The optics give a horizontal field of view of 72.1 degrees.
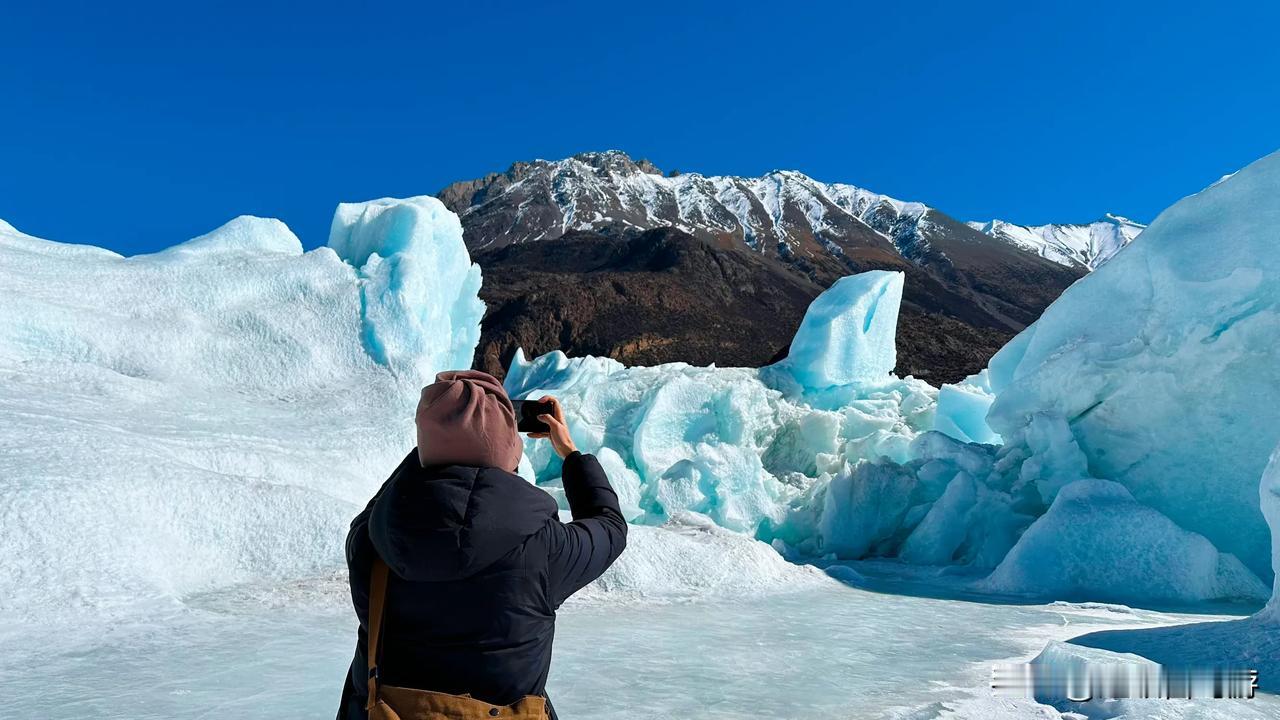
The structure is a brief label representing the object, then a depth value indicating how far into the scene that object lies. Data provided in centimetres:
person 136
